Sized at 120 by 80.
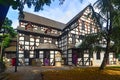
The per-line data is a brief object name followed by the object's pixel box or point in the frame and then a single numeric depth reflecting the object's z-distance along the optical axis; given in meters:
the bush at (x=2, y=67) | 6.54
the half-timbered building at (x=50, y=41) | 12.76
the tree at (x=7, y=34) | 12.40
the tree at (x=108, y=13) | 7.08
